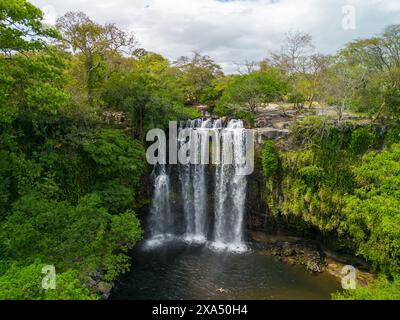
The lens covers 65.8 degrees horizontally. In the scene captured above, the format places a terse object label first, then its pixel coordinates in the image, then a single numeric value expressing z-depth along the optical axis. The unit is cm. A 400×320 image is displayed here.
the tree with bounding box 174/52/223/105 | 2950
